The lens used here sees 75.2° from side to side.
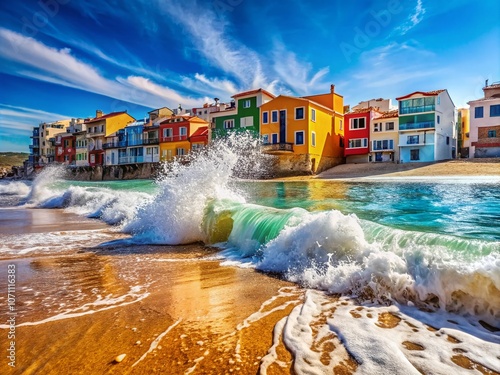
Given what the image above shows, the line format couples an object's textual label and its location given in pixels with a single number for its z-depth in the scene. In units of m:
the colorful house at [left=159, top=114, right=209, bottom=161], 51.97
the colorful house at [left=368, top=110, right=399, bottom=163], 40.44
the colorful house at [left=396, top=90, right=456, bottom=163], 37.53
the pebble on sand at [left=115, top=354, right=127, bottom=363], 2.67
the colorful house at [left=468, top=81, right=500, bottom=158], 36.00
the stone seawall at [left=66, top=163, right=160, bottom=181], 55.09
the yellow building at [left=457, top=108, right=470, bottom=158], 47.91
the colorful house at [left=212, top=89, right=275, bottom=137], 44.06
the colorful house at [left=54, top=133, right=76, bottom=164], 71.89
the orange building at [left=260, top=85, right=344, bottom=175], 39.16
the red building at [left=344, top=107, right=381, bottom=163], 42.56
